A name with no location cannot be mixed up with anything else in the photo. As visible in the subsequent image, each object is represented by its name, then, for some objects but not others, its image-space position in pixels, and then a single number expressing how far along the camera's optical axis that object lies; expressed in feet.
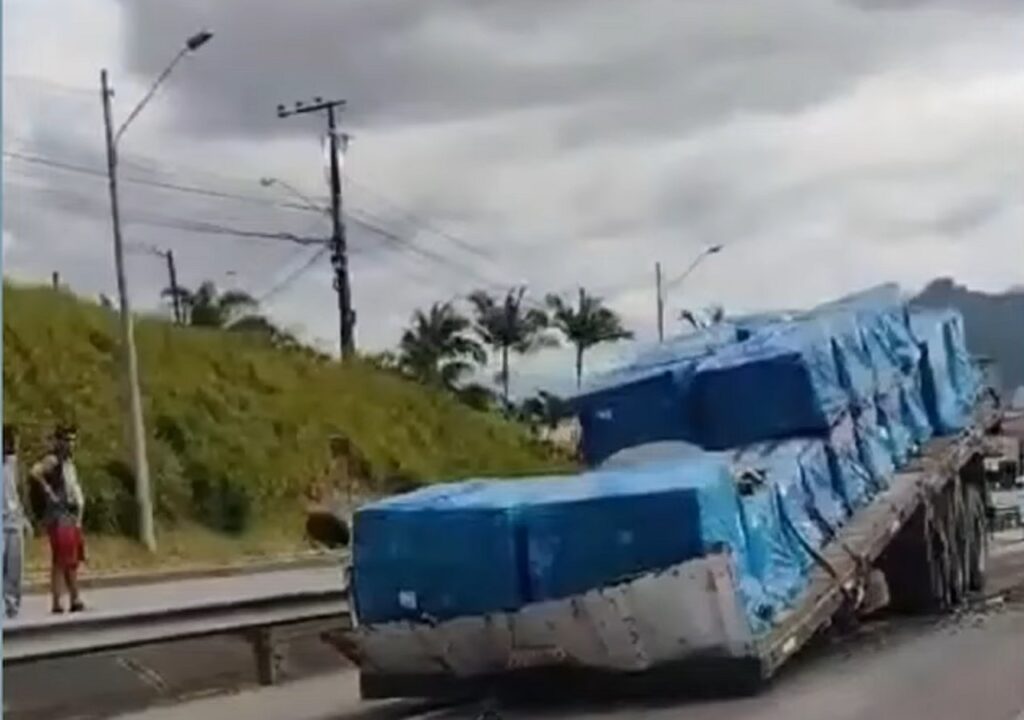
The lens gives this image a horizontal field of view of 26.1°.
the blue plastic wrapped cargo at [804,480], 49.57
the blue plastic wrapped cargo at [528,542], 42.88
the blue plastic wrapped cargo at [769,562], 44.01
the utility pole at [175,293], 191.77
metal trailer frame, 43.32
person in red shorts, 60.13
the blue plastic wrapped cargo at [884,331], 61.46
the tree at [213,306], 237.04
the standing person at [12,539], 49.73
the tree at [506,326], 274.57
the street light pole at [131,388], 124.26
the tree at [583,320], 235.20
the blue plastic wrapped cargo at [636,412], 56.44
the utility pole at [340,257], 196.24
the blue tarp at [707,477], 43.19
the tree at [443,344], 269.03
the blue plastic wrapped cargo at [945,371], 67.15
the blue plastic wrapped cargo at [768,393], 54.44
